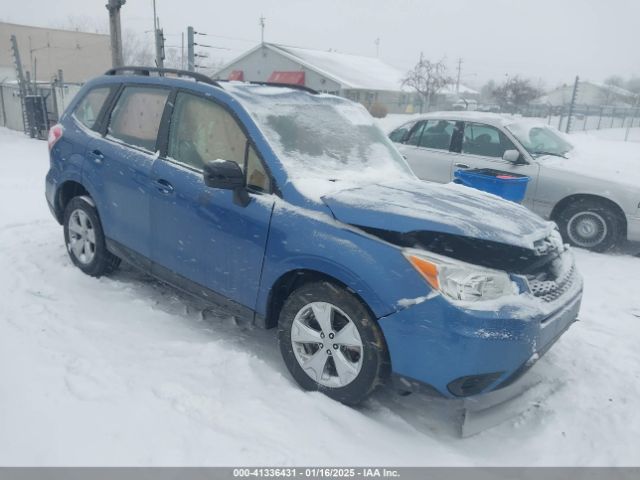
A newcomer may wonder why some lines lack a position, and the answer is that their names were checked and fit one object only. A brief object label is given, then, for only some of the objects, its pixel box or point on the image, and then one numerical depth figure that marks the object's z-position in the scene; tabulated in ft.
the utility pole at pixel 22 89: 54.03
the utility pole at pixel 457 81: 209.52
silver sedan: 21.56
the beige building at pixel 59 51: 130.11
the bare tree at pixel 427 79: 140.15
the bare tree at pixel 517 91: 144.05
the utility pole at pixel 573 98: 64.21
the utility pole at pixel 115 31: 34.19
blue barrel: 18.02
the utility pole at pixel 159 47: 37.77
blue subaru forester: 8.79
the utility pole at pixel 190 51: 42.69
